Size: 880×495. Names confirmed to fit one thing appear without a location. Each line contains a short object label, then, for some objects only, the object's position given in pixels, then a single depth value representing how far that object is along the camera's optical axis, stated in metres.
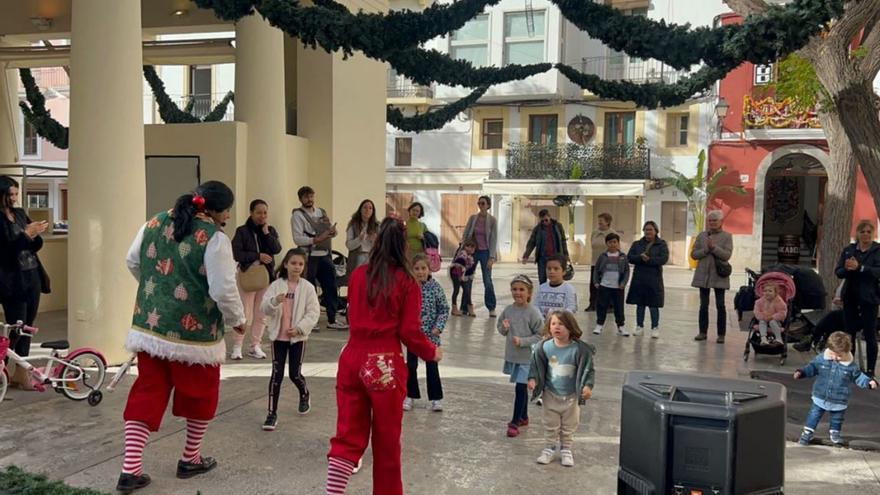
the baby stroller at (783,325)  8.61
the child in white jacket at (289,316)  5.61
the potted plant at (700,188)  24.94
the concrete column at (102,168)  7.07
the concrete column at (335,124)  11.70
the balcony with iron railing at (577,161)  26.58
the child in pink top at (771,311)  8.62
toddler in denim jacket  5.64
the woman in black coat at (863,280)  7.75
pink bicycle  5.82
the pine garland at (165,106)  14.24
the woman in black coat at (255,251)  8.00
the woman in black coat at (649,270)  10.04
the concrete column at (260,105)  10.23
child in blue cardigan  5.57
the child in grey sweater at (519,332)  5.47
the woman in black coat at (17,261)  6.35
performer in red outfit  3.81
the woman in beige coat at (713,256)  9.77
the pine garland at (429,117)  12.88
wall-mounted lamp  23.48
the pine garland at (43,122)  13.16
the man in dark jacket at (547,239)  11.70
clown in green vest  4.29
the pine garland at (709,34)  5.40
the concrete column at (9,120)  14.55
